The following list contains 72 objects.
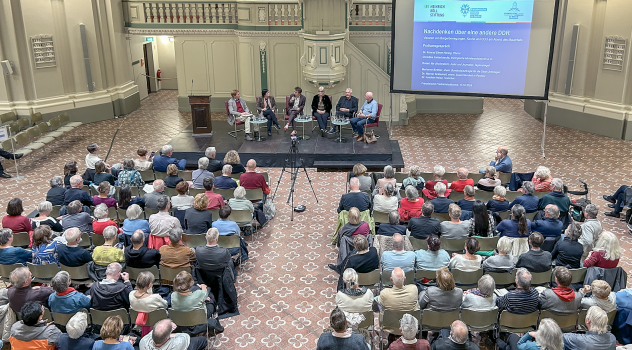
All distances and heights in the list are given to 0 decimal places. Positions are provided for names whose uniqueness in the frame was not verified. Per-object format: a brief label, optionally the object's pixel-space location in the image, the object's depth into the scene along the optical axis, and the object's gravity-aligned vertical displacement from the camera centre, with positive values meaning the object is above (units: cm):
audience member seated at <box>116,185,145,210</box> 841 -284
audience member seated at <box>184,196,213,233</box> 796 -294
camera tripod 1042 -347
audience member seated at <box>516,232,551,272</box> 675 -299
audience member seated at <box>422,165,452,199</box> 900 -291
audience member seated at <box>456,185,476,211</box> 842 -293
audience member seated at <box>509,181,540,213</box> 844 -292
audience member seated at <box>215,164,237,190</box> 943 -292
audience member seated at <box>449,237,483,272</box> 679 -300
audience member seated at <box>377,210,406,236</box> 757 -297
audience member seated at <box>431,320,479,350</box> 509 -298
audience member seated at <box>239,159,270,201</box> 945 -290
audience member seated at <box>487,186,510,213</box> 840 -293
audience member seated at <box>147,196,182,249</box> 754 -288
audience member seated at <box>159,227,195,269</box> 705 -301
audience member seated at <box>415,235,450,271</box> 697 -307
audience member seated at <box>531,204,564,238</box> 754 -291
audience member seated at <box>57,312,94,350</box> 539 -306
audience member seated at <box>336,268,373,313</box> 618 -310
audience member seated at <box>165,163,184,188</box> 953 -290
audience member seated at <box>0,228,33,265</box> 705 -297
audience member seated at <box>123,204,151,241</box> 772 -292
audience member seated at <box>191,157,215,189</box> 964 -289
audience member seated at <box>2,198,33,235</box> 788 -293
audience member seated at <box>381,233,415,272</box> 690 -303
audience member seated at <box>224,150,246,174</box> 1003 -280
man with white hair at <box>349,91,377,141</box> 1299 -265
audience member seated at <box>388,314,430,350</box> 522 -300
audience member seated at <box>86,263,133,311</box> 618 -302
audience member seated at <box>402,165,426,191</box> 928 -291
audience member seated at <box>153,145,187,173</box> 1035 -285
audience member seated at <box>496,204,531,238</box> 745 -291
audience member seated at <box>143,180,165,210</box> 859 -289
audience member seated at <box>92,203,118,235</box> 762 -286
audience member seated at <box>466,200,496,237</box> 788 -301
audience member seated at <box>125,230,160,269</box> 693 -299
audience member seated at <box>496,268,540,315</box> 603 -305
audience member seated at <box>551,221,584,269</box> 696 -297
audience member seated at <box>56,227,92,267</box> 691 -294
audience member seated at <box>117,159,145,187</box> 959 -288
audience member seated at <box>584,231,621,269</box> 674 -293
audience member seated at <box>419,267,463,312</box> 609 -305
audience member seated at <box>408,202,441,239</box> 756 -291
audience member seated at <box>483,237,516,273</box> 685 -304
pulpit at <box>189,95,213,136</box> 1359 -277
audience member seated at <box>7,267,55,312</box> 612 -301
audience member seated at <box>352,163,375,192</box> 930 -289
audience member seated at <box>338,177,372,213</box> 847 -290
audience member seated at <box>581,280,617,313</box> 588 -300
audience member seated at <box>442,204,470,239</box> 762 -296
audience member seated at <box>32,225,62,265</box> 713 -298
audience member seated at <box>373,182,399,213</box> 848 -294
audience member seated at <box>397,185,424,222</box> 831 -295
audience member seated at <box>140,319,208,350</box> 522 -302
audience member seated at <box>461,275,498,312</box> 605 -308
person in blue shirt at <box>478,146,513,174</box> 1019 -291
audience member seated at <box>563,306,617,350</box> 535 -306
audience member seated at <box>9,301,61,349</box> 547 -304
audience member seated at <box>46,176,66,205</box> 896 -294
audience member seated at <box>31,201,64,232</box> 788 -294
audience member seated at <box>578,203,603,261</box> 732 -292
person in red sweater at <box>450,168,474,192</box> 909 -289
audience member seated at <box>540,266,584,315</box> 605 -308
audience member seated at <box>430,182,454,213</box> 833 -289
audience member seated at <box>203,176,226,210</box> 870 -296
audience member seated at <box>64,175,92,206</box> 866 -284
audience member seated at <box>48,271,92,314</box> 602 -302
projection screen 1223 -121
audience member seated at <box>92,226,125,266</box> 701 -298
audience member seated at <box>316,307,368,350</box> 520 -297
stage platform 1249 -332
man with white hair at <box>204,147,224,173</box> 1027 -289
